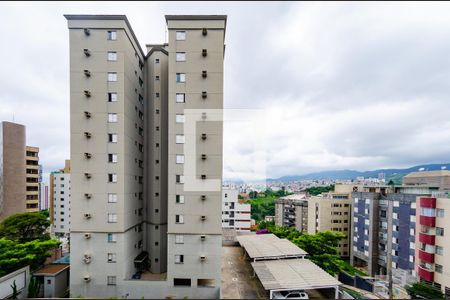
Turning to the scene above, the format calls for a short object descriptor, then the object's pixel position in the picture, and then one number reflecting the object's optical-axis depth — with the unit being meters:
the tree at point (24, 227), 18.12
